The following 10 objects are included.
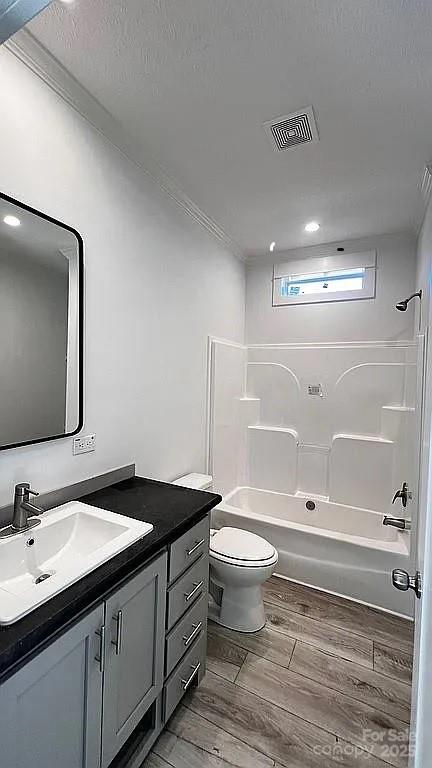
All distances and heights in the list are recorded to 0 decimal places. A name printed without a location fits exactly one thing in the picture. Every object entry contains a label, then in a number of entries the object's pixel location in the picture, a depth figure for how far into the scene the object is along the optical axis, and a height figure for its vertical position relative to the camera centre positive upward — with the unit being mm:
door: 800 -657
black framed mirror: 1294 +191
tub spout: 1552 -647
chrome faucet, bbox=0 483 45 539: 1196 -475
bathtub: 2318 -1209
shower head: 2611 +579
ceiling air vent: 1579 +1190
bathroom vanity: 820 -816
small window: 3029 +877
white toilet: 1982 -1147
